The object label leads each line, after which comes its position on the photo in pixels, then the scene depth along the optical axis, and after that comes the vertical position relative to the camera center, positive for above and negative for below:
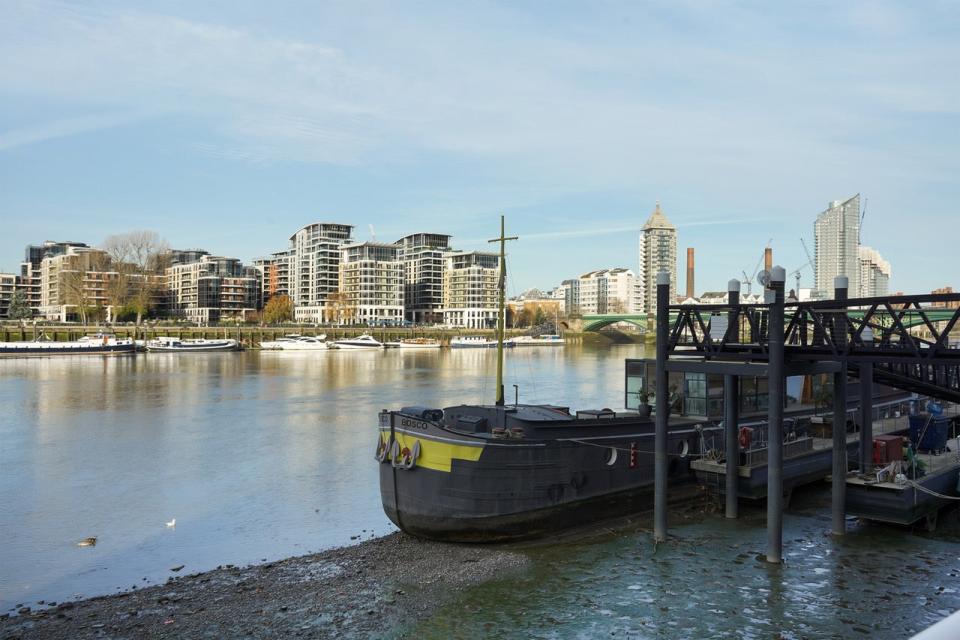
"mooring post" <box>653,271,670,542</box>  20.61 -2.48
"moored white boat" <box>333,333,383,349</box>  158.38 -4.03
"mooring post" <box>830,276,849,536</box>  20.70 -3.09
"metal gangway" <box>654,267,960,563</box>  18.25 -0.75
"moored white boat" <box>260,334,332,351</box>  149.75 -4.09
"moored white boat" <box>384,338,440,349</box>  173.75 -4.53
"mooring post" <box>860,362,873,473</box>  22.47 -2.82
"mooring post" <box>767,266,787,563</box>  18.55 -2.38
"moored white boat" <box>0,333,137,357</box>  116.50 -3.84
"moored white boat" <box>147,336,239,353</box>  133.00 -3.95
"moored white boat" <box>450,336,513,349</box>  173.88 -4.30
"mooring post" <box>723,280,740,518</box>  22.67 -3.16
